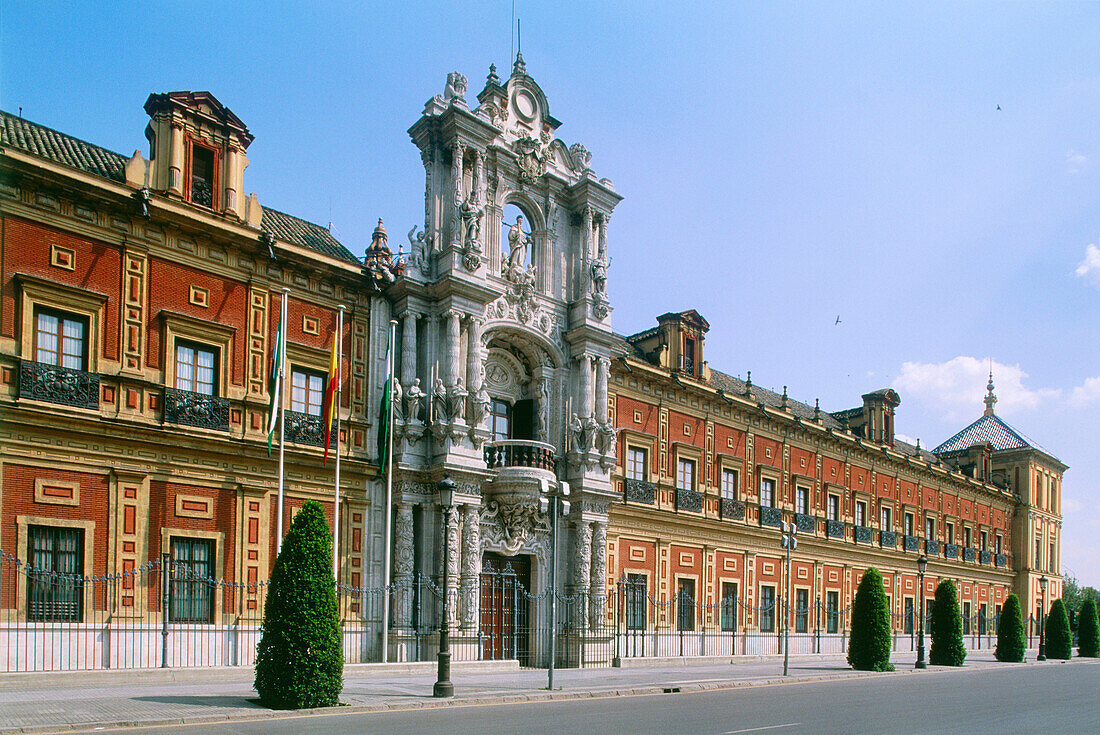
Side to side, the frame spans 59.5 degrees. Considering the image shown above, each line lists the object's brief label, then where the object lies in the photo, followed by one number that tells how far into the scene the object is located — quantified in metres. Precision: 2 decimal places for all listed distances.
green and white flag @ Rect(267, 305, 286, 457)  20.55
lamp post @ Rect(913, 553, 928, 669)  30.17
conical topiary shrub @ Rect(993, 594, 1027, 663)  37.38
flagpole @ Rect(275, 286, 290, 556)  20.77
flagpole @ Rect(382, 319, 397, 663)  22.43
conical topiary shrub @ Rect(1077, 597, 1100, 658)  45.22
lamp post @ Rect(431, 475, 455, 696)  16.77
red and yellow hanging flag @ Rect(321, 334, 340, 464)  21.58
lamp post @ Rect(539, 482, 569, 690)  19.17
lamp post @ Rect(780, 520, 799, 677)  26.41
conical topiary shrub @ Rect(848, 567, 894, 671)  28.52
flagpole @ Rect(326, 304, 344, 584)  22.78
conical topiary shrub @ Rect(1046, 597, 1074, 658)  41.69
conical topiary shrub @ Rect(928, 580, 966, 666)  32.97
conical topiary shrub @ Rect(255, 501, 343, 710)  14.22
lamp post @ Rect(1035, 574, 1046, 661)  39.38
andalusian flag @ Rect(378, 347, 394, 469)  22.62
